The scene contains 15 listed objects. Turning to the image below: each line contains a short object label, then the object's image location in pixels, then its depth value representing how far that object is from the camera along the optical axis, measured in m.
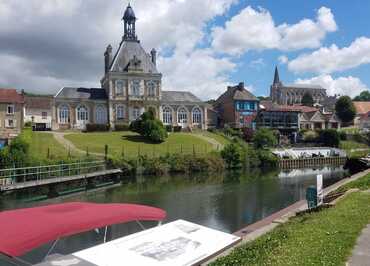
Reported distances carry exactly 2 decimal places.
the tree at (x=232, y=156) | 50.78
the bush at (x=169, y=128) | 66.05
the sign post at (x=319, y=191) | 16.27
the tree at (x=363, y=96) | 153.38
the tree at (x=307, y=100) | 123.72
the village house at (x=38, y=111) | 69.41
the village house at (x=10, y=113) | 53.44
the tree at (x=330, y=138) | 67.38
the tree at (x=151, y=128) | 55.66
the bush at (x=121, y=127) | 64.03
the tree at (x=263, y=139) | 59.34
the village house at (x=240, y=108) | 74.62
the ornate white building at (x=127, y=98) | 65.06
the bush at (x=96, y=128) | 62.84
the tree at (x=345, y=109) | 96.31
